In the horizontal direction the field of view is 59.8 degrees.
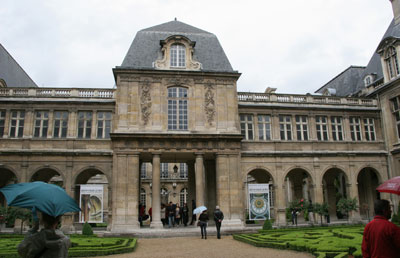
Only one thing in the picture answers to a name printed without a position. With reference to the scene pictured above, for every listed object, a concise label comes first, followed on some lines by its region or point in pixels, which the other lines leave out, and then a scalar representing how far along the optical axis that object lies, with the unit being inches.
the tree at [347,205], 1071.6
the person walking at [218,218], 775.7
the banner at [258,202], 1040.2
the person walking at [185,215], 1048.4
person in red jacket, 212.5
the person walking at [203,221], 774.5
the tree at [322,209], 1031.6
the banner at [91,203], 983.0
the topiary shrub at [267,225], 890.4
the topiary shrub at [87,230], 843.4
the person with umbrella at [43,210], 197.2
